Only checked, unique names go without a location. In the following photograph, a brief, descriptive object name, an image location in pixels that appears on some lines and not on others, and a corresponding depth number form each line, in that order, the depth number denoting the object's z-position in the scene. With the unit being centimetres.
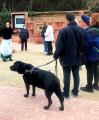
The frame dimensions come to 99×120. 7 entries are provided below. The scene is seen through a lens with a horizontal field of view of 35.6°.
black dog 298
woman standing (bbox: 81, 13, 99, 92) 346
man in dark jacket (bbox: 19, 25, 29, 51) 797
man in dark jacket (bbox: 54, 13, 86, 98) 320
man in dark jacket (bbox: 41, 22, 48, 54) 745
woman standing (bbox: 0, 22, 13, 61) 593
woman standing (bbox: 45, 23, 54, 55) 707
